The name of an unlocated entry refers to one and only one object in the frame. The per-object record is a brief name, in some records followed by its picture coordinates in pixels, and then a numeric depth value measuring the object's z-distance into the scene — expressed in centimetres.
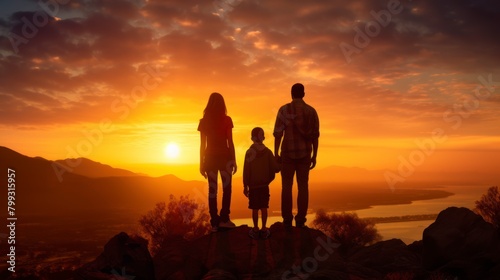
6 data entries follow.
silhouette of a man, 1141
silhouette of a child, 1149
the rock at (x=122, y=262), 1123
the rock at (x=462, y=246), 1109
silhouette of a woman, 1145
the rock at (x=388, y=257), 1185
